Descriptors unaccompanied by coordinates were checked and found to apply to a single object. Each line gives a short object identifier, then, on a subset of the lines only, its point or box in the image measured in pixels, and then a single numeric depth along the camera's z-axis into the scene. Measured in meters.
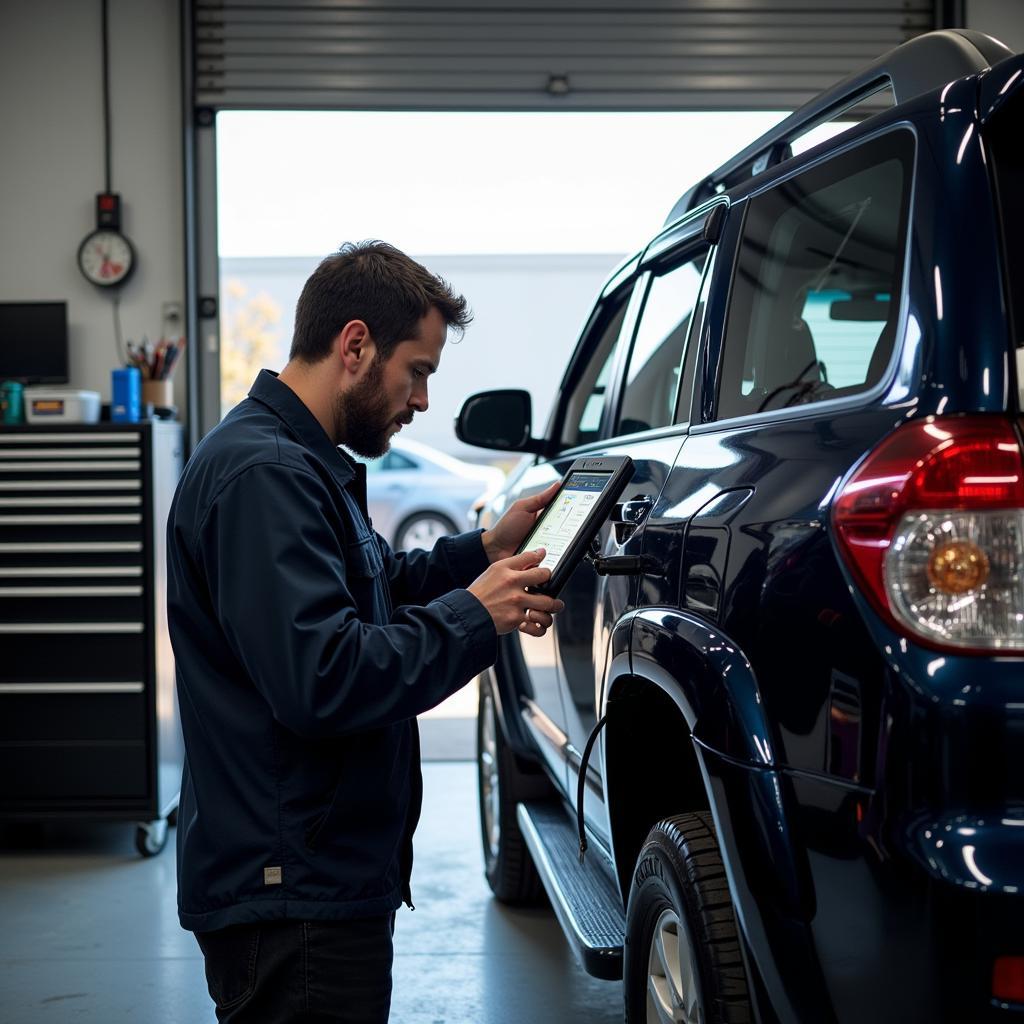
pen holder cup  4.61
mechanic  1.34
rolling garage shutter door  5.02
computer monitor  4.80
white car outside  9.20
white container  4.35
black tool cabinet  4.20
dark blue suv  1.06
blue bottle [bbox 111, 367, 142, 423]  4.41
